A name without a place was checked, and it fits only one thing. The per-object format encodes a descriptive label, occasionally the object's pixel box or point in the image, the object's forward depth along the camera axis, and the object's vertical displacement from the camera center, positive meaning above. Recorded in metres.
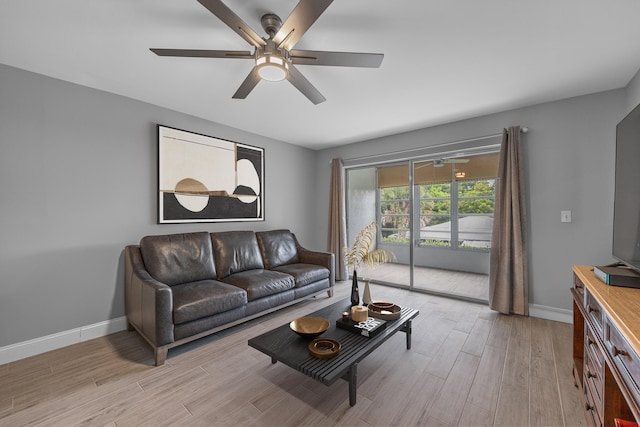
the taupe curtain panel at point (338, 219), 4.82 -0.18
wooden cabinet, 1.00 -0.62
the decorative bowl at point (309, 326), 1.90 -0.89
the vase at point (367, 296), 2.41 -0.79
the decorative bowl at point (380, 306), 2.33 -0.86
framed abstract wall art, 3.17 +0.39
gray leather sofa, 2.25 -0.80
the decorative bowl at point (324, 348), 1.66 -0.91
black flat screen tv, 1.60 +0.12
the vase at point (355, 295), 2.41 -0.78
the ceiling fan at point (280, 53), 1.42 +1.00
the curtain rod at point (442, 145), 3.16 +0.93
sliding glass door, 3.77 -0.13
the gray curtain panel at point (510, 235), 3.12 -0.30
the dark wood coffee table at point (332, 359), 1.56 -0.94
